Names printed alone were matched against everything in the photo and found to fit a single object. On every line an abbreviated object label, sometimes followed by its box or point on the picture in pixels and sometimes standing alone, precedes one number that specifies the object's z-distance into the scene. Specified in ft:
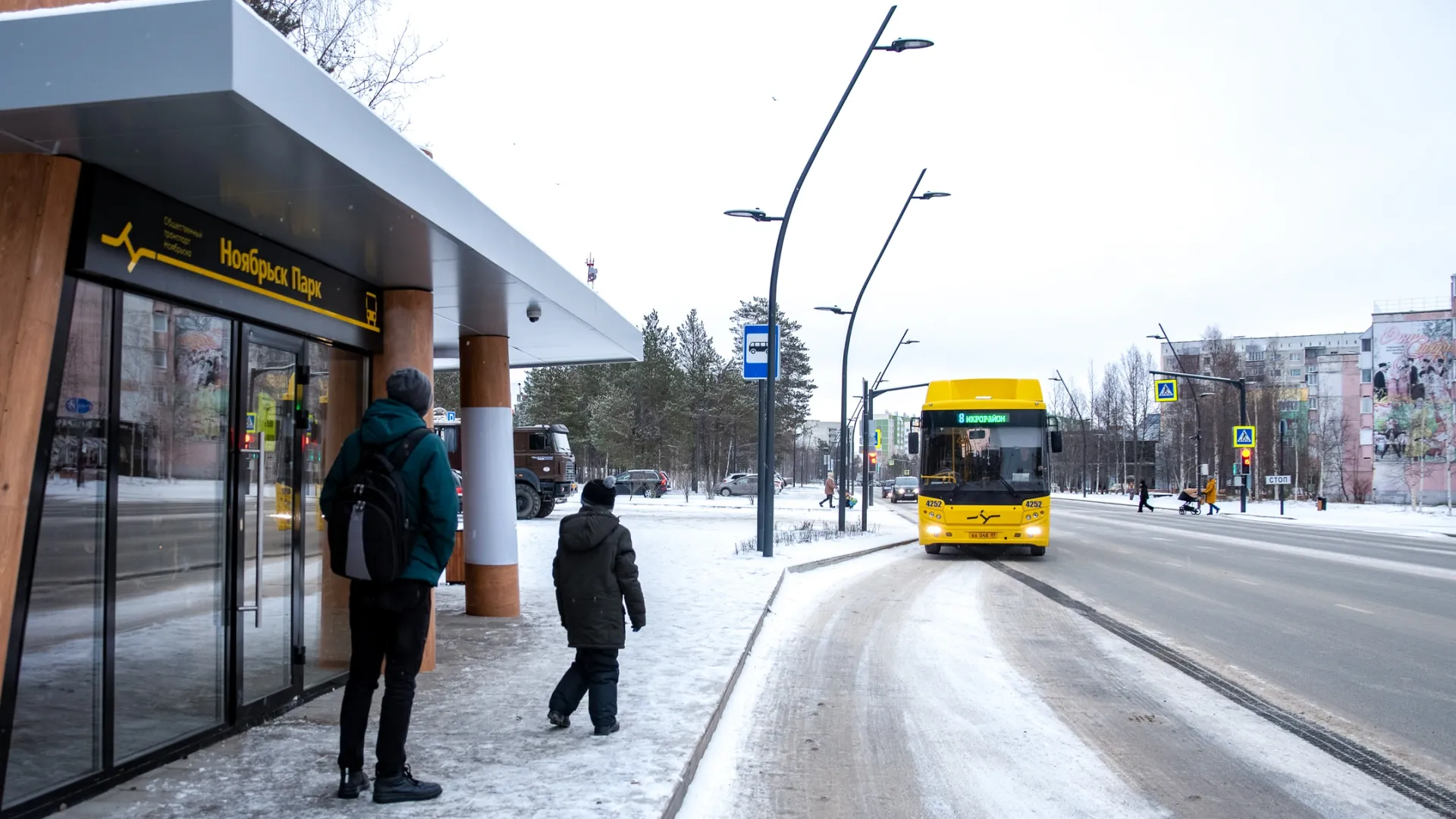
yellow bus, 63.82
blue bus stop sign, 57.62
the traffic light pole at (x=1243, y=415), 137.90
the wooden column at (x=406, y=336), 25.08
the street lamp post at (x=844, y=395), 82.89
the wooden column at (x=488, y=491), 32.96
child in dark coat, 18.33
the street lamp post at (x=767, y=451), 57.82
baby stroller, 149.18
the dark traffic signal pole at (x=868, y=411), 87.86
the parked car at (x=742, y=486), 197.77
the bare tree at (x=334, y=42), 58.65
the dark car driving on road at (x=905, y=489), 199.31
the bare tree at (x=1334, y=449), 233.35
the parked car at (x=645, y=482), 173.47
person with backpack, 13.85
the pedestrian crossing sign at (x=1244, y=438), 136.36
